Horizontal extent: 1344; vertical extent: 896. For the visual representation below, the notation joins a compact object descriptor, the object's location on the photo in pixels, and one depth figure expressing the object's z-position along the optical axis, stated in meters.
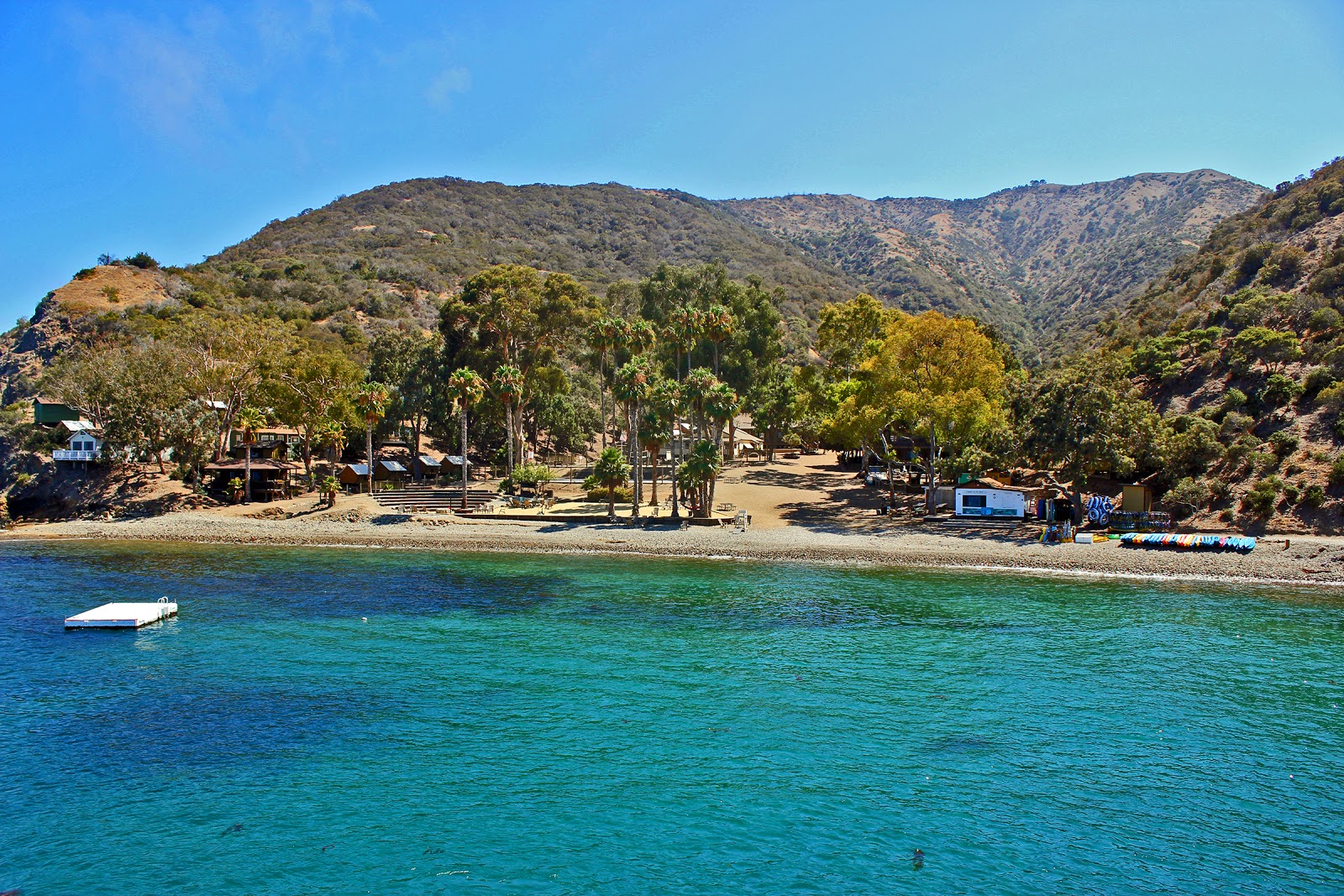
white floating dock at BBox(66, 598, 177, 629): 27.77
